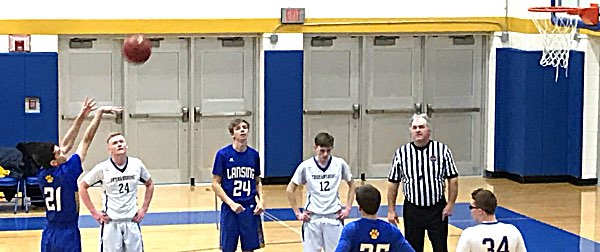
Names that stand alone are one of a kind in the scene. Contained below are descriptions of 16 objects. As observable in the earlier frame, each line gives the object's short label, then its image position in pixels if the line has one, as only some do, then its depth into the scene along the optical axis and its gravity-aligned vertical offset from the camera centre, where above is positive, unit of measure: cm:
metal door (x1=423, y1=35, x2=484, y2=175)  2103 +6
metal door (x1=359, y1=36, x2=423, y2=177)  2078 +1
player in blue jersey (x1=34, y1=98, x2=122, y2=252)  1049 -89
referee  1117 -92
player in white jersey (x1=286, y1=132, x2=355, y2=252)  1147 -113
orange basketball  1409 +57
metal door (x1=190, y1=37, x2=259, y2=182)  2016 +7
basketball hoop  1942 +100
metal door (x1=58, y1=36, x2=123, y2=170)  1956 +26
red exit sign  1981 +142
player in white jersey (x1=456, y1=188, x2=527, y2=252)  811 -100
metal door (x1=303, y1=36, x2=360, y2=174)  2055 +8
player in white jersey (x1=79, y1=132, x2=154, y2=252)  1108 -109
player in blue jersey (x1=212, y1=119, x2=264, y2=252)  1167 -102
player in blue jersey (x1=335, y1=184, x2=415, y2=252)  820 -101
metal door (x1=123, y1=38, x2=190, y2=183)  1995 -27
